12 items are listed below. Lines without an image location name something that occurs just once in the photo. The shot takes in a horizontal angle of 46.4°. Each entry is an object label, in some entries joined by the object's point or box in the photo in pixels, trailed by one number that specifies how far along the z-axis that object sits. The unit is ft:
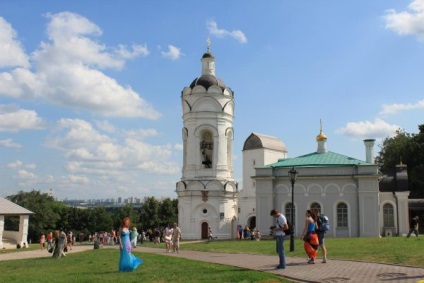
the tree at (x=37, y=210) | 224.94
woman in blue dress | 45.11
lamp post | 73.10
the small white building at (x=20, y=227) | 124.36
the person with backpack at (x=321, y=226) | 50.55
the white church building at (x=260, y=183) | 122.83
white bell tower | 144.87
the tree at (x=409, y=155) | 163.43
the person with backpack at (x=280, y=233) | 43.83
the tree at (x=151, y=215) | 243.40
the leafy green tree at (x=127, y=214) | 289.51
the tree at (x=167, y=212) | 247.07
